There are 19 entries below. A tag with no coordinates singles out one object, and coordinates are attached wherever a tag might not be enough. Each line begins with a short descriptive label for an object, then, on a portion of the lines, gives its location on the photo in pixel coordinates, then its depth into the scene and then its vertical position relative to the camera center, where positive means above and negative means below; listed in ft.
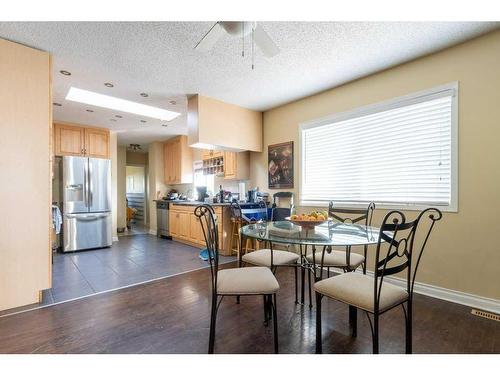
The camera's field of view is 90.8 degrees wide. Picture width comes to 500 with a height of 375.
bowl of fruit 6.47 -0.94
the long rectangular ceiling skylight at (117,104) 11.87 +4.29
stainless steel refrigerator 14.65 -1.09
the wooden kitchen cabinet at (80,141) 15.23 +2.83
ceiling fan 5.55 +3.54
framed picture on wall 12.94 +1.04
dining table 5.38 -1.27
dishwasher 19.10 -2.72
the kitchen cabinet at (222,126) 11.97 +3.09
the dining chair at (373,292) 4.43 -2.13
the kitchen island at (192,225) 13.74 -2.60
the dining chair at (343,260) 6.95 -2.22
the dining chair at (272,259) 7.12 -2.22
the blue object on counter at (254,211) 12.74 -1.42
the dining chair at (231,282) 5.10 -2.11
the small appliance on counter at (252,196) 14.10 -0.66
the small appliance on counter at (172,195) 20.27 -0.88
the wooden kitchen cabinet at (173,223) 17.63 -2.80
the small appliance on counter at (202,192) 18.44 -0.56
